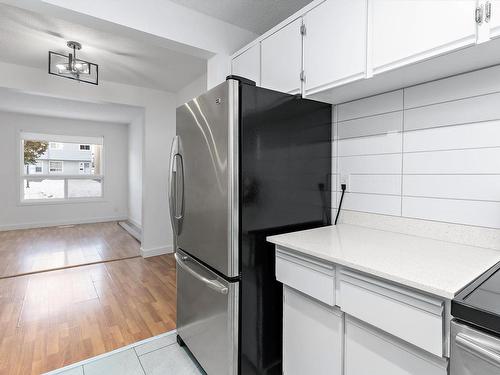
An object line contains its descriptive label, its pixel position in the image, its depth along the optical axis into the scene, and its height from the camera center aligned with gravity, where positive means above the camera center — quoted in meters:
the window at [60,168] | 5.90 +0.25
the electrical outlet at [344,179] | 1.78 +0.01
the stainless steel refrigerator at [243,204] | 1.38 -0.14
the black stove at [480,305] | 0.67 -0.32
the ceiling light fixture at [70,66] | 2.51 +1.05
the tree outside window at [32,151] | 5.87 +0.60
